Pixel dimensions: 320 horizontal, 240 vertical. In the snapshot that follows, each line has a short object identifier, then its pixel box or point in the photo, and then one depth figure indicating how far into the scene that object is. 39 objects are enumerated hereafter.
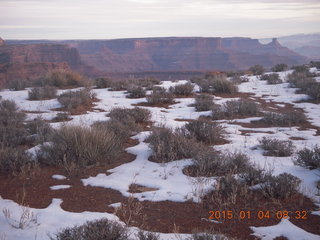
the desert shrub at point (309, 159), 3.95
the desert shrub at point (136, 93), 9.49
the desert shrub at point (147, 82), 11.33
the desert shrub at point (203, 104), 7.81
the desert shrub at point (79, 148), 4.34
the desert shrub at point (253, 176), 3.63
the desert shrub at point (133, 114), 6.44
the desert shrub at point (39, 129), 5.04
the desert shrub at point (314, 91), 8.97
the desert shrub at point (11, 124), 5.13
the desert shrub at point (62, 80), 11.54
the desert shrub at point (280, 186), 3.35
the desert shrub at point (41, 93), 8.98
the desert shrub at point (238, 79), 12.52
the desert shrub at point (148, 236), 2.47
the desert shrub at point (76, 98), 7.76
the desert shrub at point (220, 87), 10.28
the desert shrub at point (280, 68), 16.55
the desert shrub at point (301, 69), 13.95
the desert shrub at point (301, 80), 10.14
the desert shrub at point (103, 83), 11.48
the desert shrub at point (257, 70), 16.50
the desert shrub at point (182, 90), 9.84
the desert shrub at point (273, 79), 11.97
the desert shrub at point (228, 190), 3.28
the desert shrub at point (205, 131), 5.20
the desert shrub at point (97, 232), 2.37
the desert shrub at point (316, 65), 15.53
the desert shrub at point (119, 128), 5.27
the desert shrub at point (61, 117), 6.75
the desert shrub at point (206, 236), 2.38
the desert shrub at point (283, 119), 6.50
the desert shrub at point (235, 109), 7.22
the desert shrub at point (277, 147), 4.57
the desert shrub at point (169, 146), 4.45
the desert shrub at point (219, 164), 3.92
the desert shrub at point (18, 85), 11.38
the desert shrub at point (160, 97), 8.53
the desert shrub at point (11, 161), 4.16
